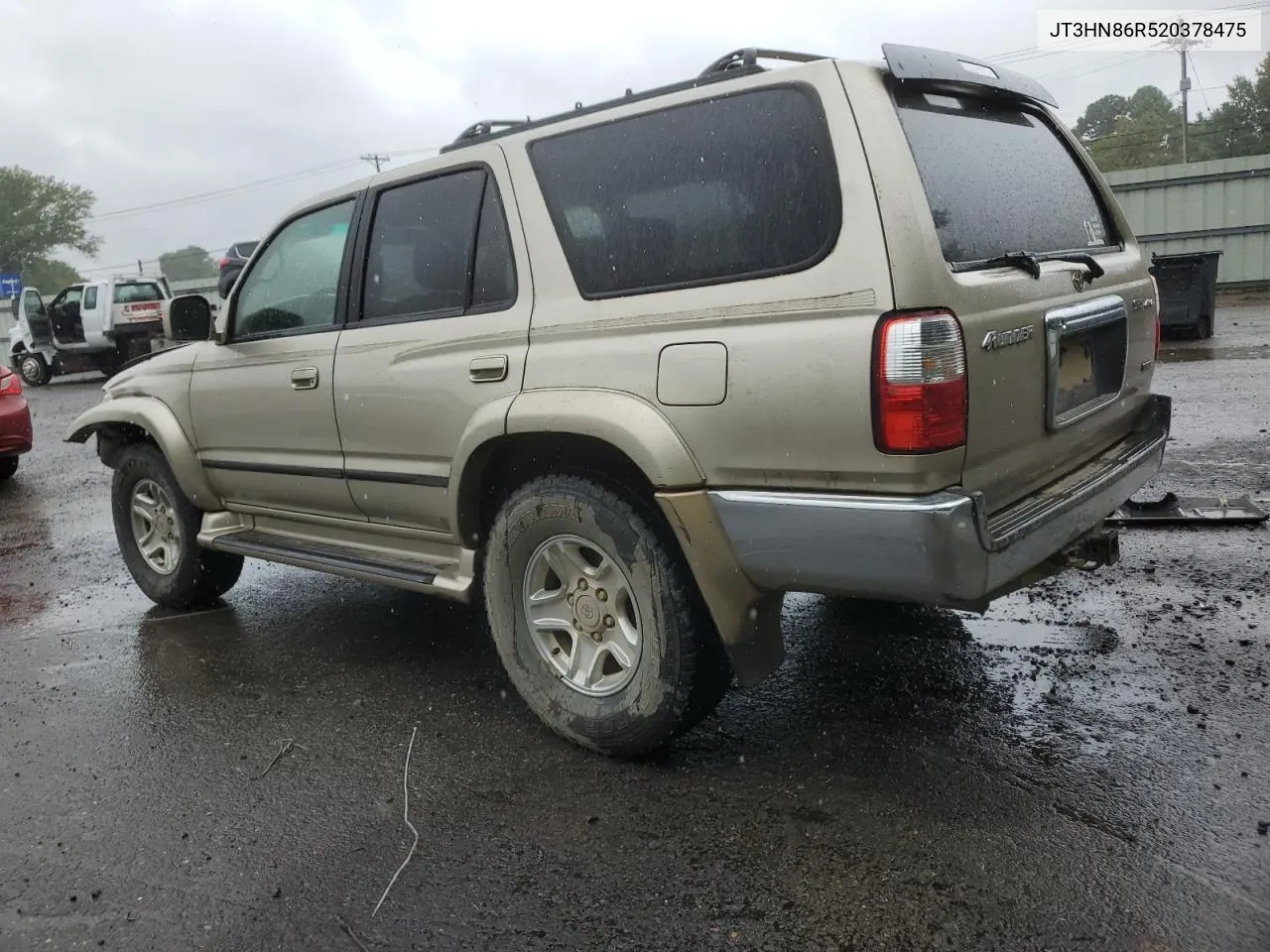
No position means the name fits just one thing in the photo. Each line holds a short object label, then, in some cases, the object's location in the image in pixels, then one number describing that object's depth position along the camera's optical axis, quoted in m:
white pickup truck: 19.16
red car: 8.84
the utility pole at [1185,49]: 46.62
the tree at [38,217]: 69.88
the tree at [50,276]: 70.69
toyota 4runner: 2.45
